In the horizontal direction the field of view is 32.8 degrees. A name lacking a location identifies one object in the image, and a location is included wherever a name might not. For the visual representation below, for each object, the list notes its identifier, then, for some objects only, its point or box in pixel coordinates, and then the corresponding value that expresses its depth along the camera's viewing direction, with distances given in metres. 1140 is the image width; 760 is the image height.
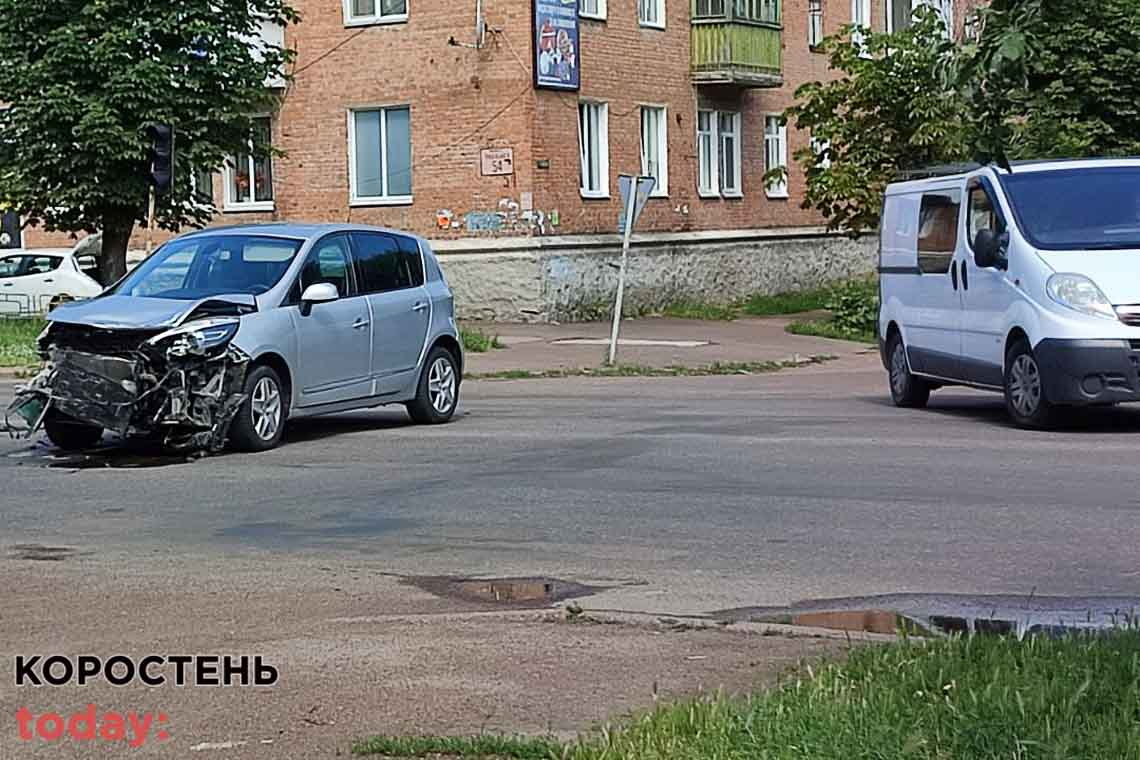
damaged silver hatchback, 13.80
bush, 33.09
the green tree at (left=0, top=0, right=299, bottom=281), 28.80
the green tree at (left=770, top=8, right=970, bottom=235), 31.86
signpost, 25.78
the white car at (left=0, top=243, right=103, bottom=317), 35.38
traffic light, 24.62
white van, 15.04
